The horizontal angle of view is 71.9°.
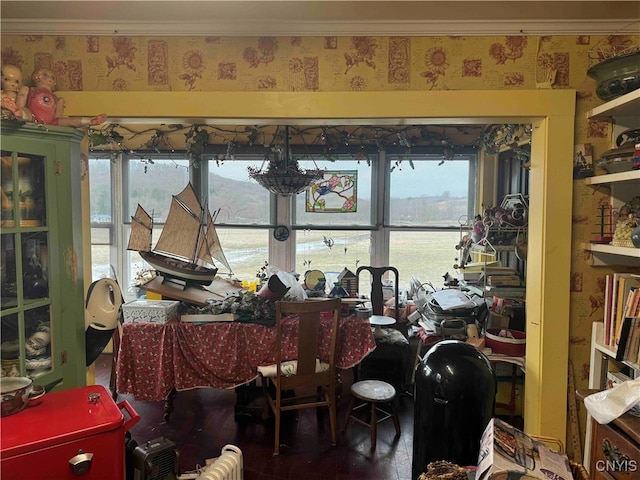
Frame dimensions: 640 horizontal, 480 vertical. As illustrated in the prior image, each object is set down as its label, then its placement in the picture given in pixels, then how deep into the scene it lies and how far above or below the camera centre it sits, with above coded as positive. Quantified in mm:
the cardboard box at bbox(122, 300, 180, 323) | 3125 -637
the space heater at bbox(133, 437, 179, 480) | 1872 -1031
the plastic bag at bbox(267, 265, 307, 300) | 3447 -502
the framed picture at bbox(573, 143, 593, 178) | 2123 +313
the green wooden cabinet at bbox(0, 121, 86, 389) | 1756 -137
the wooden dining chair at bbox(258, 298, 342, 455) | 2811 -947
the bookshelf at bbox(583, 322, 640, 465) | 2057 -638
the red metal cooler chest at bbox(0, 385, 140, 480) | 1405 -723
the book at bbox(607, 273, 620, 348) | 1924 -379
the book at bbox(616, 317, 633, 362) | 1755 -449
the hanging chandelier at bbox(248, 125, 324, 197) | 3666 +385
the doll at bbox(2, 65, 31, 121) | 1752 +567
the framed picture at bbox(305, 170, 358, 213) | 4562 +317
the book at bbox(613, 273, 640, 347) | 1887 -293
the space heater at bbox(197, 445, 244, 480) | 2023 -1159
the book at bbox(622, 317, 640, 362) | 1740 -471
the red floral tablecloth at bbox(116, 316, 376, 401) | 3086 -923
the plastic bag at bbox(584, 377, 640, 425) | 1405 -577
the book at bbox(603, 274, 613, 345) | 1960 -374
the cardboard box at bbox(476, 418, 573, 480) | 1188 -657
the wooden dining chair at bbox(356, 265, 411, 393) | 3668 -1141
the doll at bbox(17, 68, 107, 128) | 1938 +526
